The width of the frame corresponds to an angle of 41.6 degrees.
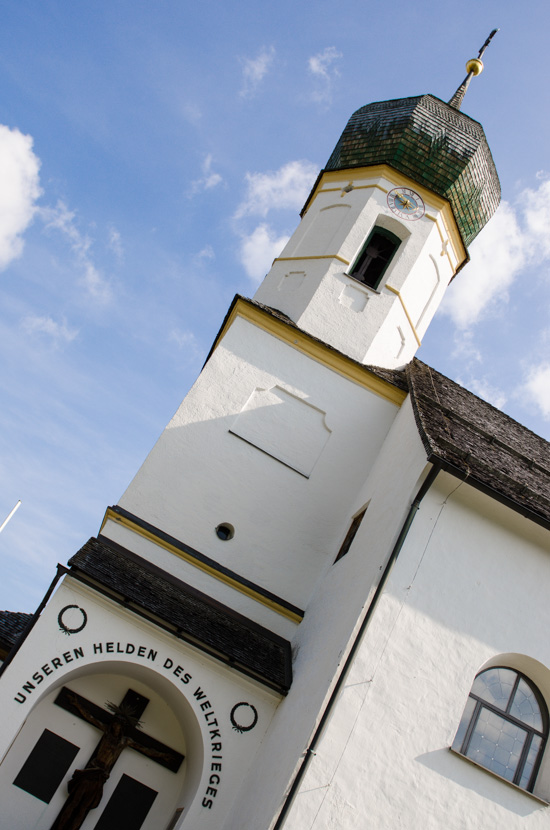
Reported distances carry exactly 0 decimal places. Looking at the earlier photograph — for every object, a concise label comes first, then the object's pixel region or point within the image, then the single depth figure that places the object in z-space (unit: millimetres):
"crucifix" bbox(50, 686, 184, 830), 9234
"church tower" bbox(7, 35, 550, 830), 8516
